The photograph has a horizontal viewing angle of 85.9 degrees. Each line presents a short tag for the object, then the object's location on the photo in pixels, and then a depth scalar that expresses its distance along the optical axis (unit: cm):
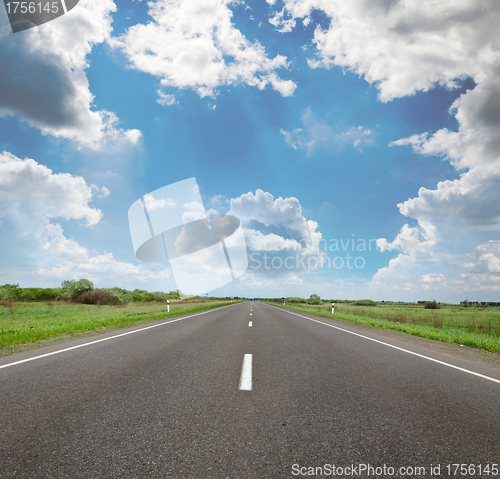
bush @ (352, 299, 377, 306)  9178
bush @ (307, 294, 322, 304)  9386
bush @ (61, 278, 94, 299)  4588
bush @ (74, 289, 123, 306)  4503
